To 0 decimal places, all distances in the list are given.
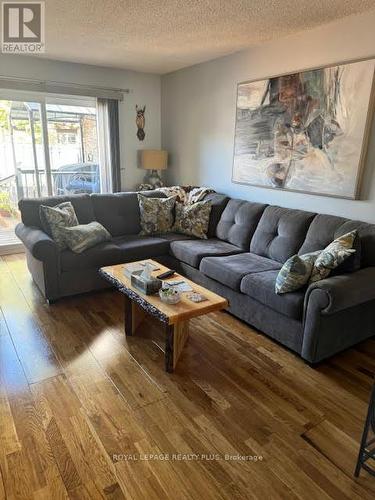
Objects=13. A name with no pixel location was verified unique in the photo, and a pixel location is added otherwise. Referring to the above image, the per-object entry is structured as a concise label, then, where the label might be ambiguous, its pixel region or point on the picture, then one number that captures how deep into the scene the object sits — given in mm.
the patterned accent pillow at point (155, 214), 3969
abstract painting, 2822
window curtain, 4852
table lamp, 4988
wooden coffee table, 2117
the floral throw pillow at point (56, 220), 3250
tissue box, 2350
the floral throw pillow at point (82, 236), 3232
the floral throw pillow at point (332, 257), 2354
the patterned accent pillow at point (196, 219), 3875
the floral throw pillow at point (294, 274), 2361
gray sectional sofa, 2293
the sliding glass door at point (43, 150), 4477
